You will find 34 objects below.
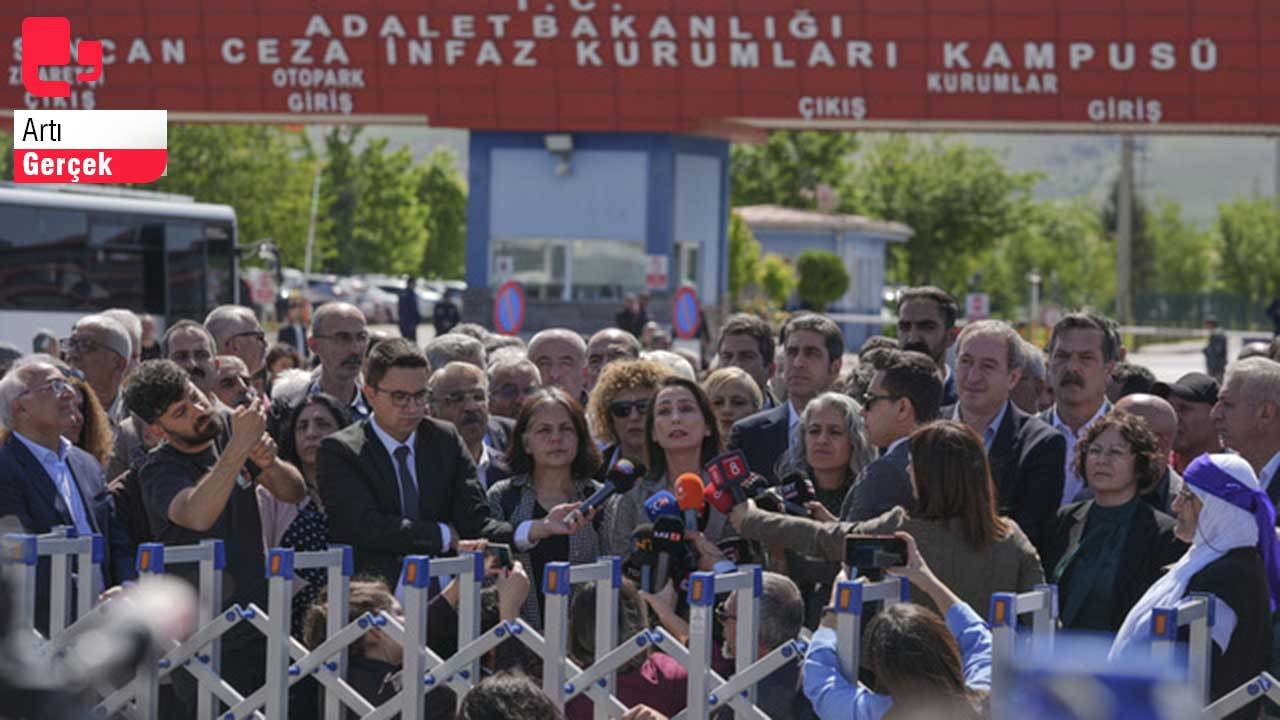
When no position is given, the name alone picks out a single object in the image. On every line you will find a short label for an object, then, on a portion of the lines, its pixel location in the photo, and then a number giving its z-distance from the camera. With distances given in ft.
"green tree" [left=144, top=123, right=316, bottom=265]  374.63
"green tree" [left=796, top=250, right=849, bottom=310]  359.25
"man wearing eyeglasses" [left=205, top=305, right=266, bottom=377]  66.44
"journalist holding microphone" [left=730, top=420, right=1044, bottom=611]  34.99
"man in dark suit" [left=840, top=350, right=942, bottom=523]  41.68
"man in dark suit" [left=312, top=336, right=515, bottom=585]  41.68
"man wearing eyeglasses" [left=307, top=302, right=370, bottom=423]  59.62
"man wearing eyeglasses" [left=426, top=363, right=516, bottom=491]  52.95
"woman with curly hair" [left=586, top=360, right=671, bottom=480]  49.90
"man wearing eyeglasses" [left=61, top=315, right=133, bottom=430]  59.11
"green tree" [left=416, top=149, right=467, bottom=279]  570.05
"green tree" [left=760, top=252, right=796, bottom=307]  378.12
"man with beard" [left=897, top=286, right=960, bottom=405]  56.08
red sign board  171.73
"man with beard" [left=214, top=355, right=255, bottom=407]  57.16
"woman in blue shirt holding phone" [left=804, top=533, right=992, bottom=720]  26.55
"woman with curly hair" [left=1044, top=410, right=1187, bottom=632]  37.83
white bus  153.89
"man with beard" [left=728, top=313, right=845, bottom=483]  51.90
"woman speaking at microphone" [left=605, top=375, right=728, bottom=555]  43.96
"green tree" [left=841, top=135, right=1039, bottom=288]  447.42
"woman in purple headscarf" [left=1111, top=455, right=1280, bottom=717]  31.73
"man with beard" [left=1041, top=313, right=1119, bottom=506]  49.01
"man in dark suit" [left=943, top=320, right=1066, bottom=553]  42.91
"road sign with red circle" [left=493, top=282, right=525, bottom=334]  131.34
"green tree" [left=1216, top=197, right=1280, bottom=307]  590.14
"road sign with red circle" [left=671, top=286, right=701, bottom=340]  141.90
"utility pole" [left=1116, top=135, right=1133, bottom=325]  339.16
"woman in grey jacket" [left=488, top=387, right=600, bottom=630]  44.11
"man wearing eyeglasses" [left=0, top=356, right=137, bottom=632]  40.29
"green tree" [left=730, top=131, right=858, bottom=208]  494.59
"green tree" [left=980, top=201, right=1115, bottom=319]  637.71
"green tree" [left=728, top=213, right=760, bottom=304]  362.53
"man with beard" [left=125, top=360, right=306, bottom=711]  39.14
